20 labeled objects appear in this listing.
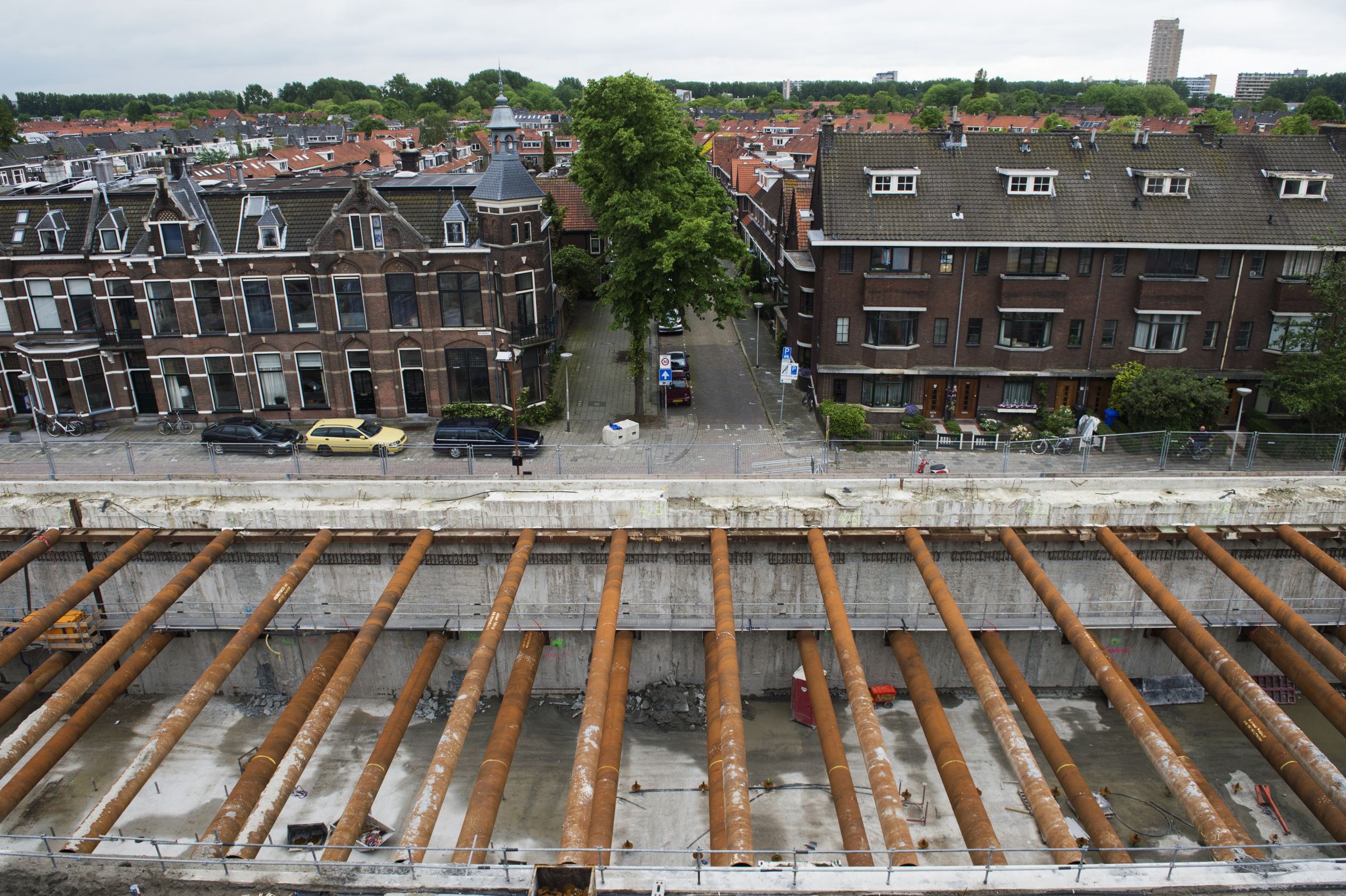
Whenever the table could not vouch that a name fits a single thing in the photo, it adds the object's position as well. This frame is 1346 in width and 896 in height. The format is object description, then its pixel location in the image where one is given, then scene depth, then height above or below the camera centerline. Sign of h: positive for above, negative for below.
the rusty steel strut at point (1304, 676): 19.94 -13.19
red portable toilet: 25.45 -16.10
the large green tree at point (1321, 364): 31.14 -8.19
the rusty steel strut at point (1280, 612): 20.22 -11.59
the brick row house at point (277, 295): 35.78 -5.57
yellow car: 32.16 -10.30
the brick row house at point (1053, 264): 35.31 -4.78
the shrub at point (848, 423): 33.56 -10.45
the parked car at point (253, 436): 31.42 -10.13
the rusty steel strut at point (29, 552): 23.28 -10.80
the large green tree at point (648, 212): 33.44 -2.26
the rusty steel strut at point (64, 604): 20.76 -11.09
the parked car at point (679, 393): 38.56 -10.53
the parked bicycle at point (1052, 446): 29.41 -10.18
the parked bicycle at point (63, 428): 35.84 -10.88
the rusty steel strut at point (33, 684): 21.69 -13.89
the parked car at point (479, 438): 30.61 -10.14
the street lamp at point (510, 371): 28.30 -8.85
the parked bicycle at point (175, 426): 36.44 -10.98
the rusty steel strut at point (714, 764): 16.83 -13.18
